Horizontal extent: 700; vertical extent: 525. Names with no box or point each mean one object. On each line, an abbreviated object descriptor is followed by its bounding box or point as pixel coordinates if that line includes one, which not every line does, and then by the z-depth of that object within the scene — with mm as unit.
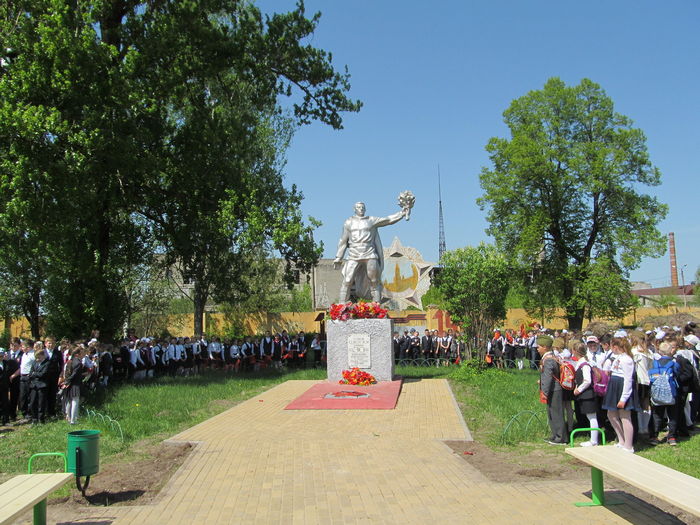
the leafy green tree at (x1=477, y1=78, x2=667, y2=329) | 27156
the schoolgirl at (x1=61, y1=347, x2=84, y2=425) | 11102
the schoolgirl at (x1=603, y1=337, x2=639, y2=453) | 7906
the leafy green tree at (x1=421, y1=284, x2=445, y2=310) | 46938
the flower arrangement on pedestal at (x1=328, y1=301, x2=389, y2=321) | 15406
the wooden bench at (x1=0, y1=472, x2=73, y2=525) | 4551
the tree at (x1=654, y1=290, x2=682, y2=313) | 38750
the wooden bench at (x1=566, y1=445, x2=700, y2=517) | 4465
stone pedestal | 15062
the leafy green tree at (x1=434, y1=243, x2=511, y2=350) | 18719
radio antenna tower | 69312
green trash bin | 6230
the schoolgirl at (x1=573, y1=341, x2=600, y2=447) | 8516
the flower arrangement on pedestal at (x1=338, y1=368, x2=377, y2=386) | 14547
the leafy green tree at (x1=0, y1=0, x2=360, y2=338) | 14688
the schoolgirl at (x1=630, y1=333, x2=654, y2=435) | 8414
